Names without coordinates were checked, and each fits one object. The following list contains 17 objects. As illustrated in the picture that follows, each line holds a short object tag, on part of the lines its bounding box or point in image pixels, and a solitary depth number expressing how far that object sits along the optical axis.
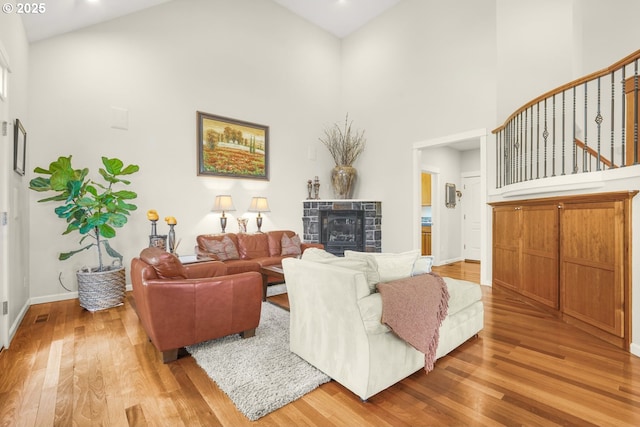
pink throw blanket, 1.80
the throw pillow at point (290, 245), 5.16
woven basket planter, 3.48
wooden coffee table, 3.57
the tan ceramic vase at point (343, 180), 6.34
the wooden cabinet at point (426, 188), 7.00
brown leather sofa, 4.35
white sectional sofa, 1.77
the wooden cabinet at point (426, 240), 6.81
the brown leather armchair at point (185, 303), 2.21
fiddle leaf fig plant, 3.35
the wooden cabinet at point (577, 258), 2.52
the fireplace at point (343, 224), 6.09
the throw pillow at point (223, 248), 4.55
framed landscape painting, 4.99
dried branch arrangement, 6.53
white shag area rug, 1.79
